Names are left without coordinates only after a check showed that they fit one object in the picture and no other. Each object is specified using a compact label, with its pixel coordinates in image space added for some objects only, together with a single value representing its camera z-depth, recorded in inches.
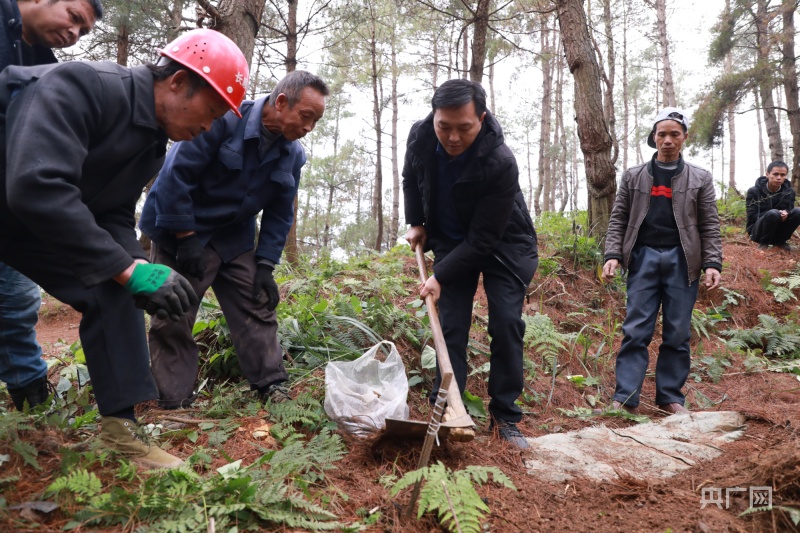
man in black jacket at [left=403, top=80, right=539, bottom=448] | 112.0
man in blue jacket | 113.7
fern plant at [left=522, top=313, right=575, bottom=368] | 161.3
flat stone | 101.1
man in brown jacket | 150.1
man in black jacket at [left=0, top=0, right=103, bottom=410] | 93.3
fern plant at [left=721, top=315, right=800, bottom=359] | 216.4
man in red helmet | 68.8
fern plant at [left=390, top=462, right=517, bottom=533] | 67.2
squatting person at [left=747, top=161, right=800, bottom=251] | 310.0
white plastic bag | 105.5
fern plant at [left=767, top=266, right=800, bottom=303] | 263.9
